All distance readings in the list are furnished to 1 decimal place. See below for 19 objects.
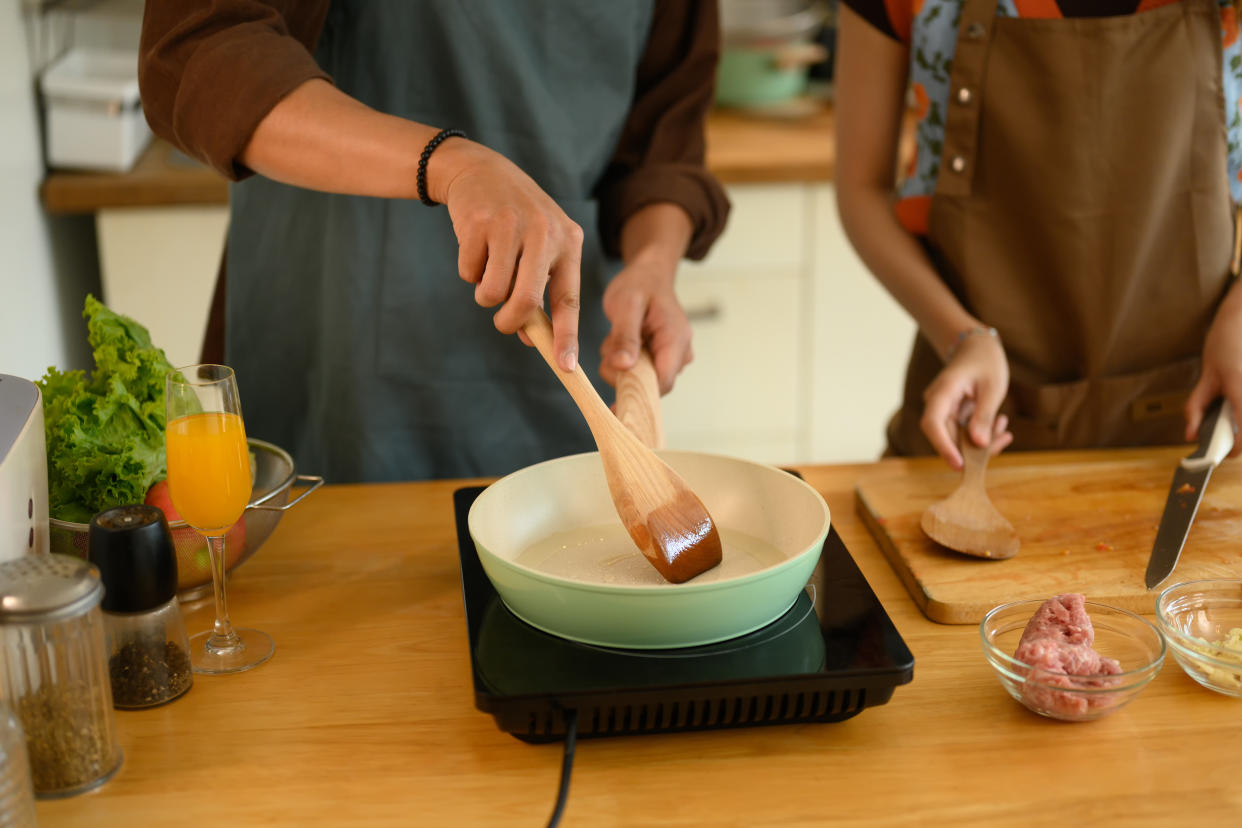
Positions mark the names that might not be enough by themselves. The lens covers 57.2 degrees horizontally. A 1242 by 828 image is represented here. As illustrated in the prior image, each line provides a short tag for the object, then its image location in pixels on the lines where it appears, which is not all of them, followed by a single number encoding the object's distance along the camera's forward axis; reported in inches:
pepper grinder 29.0
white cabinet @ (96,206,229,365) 79.6
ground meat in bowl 29.4
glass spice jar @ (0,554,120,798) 25.5
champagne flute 30.8
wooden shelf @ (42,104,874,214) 77.2
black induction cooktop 28.0
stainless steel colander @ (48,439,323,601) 33.5
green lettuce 34.1
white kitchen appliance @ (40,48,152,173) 77.4
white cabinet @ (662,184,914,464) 88.2
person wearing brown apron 47.1
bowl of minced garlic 30.9
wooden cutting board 36.0
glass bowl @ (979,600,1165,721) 29.4
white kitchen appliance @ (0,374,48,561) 28.9
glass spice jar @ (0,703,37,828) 24.0
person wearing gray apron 49.6
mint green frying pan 28.7
